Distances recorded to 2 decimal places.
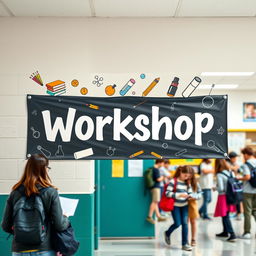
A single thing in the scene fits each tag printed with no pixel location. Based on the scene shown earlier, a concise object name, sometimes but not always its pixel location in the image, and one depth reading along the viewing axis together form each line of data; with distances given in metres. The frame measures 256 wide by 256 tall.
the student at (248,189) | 7.42
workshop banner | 4.91
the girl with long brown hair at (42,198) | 3.32
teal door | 7.47
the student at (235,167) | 8.55
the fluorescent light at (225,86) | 9.57
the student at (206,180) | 9.55
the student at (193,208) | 6.77
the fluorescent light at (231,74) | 7.45
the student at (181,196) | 6.59
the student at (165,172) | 9.84
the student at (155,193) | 7.45
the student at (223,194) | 7.41
